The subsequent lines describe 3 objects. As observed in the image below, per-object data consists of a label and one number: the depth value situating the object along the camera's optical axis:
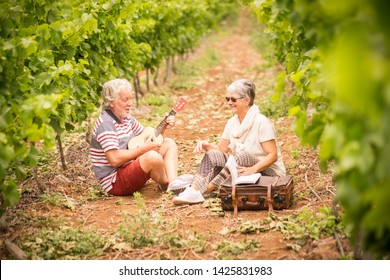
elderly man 11.10
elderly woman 10.55
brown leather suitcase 9.78
